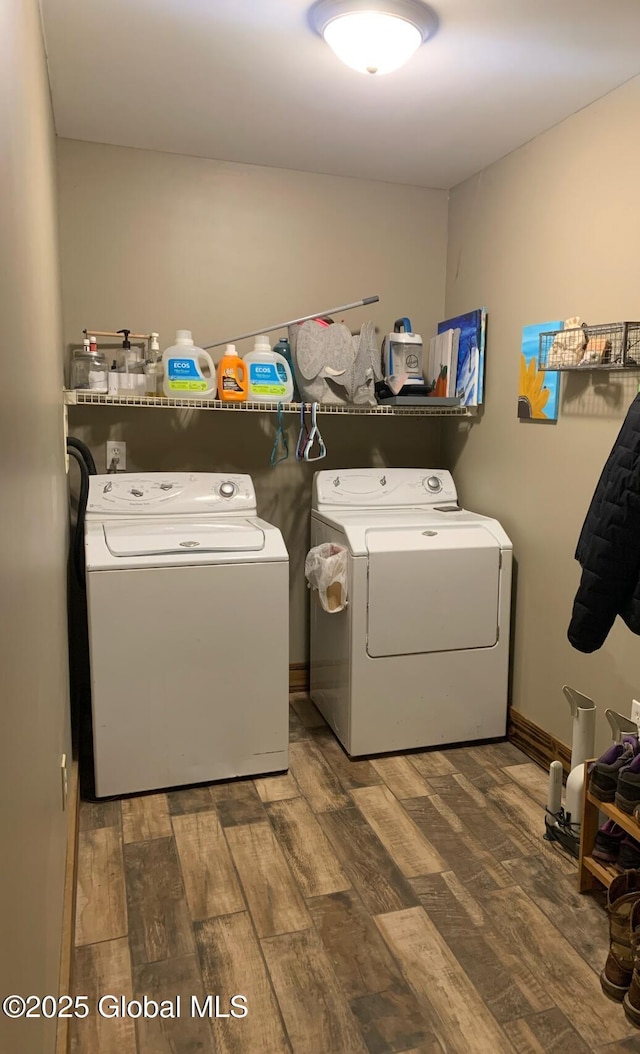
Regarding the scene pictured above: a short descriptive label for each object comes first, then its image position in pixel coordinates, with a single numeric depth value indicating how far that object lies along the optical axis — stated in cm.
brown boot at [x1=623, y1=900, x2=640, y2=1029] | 159
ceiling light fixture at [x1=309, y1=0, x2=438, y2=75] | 185
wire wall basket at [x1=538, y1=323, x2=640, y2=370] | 217
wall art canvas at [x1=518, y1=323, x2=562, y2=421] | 262
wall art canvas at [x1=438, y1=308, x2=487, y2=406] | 303
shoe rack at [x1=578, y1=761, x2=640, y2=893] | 191
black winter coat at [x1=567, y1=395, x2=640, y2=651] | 177
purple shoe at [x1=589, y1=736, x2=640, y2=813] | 189
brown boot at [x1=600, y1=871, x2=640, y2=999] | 165
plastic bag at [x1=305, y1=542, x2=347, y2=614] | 271
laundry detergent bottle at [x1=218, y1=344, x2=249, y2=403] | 279
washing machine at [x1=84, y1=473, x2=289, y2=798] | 239
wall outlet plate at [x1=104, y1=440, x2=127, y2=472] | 301
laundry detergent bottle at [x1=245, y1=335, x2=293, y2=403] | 287
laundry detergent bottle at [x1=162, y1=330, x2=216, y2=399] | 279
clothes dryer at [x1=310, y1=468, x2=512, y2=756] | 266
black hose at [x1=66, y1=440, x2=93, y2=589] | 265
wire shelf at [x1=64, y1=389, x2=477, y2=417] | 271
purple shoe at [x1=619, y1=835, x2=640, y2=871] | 189
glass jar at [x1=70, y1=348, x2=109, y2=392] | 272
